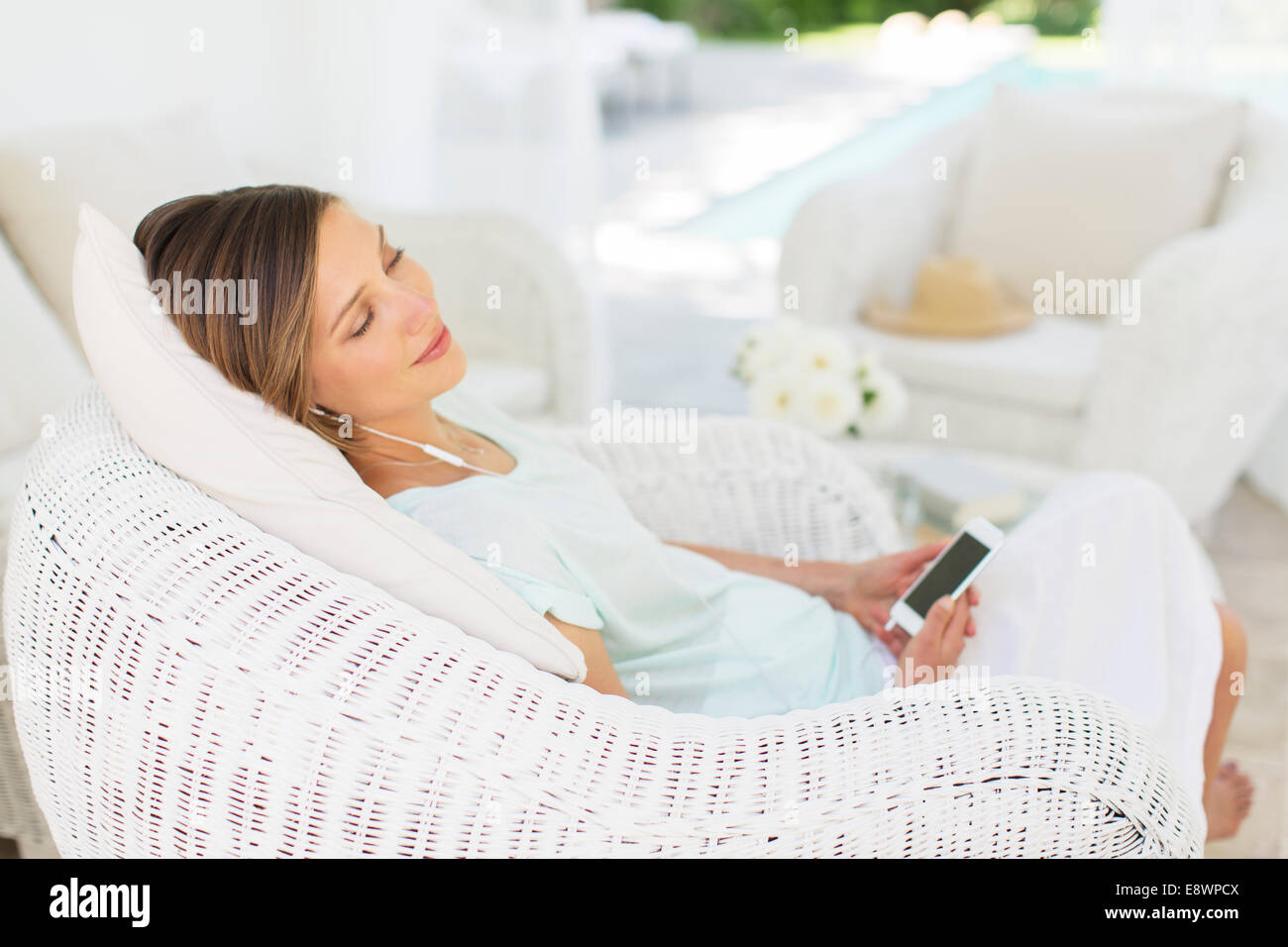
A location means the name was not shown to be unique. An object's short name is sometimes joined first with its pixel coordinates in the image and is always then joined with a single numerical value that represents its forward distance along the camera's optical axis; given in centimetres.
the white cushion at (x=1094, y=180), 247
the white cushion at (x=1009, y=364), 226
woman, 96
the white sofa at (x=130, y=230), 170
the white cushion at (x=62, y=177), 180
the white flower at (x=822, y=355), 173
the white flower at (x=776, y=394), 172
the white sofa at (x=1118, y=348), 207
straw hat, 239
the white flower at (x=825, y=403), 170
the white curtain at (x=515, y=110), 281
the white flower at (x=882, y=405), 177
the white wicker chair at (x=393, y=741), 76
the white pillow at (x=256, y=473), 88
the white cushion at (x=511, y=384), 213
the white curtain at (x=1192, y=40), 292
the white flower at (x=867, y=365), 179
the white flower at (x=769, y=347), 177
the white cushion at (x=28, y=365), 170
